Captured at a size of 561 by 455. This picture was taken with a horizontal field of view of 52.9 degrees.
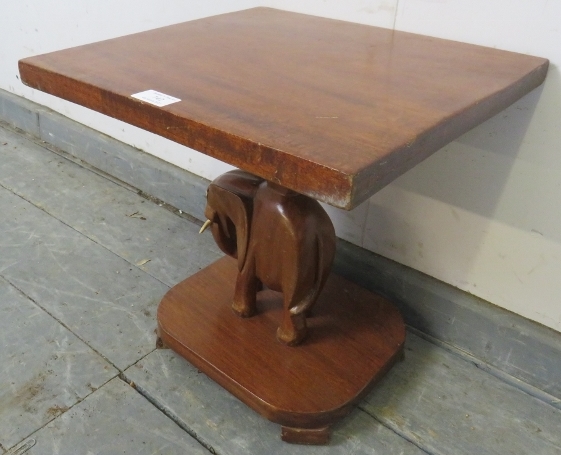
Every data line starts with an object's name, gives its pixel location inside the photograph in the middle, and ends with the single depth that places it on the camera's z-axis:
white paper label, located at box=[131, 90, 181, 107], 0.63
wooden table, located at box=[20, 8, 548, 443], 0.55
